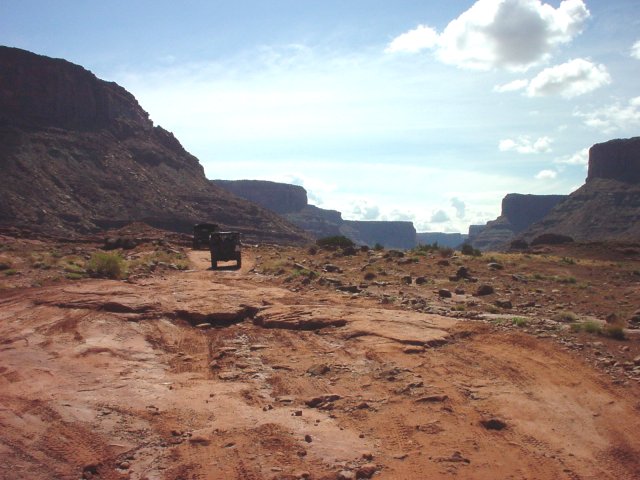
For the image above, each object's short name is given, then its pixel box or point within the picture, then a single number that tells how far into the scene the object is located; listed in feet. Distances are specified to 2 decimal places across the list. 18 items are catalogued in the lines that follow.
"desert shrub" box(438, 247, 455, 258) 91.91
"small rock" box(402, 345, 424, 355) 28.91
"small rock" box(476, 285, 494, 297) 49.53
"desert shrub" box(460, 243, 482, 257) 104.46
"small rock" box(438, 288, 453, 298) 47.80
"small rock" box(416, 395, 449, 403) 23.04
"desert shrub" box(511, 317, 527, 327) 34.81
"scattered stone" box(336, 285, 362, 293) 50.34
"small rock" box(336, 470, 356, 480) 17.42
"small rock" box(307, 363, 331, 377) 26.53
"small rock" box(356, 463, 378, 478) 17.70
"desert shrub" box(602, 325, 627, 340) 31.60
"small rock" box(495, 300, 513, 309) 42.32
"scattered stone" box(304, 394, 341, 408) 22.90
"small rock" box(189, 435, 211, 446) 19.50
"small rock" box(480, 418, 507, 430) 21.04
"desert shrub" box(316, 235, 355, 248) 123.44
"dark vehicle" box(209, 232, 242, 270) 86.79
